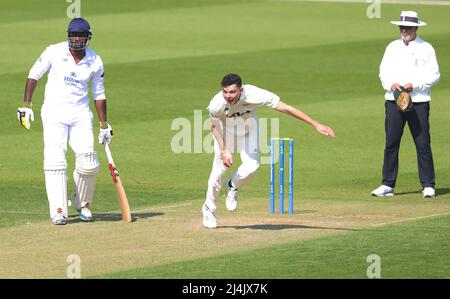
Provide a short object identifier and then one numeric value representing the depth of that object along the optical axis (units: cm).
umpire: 1622
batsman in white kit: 1395
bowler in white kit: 1327
